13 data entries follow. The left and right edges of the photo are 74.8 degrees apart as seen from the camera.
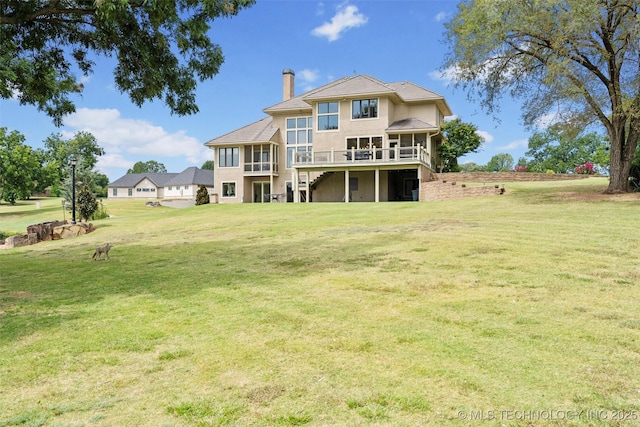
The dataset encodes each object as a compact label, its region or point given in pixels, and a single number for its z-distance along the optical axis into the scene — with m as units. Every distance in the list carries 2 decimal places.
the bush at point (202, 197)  33.19
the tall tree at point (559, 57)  15.34
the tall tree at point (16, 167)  46.38
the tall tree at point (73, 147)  77.12
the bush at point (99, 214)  26.90
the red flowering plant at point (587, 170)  37.59
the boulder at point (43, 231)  16.09
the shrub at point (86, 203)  25.06
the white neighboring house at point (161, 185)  65.06
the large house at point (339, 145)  26.94
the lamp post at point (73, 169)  19.47
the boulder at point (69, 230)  16.78
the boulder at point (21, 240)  14.98
